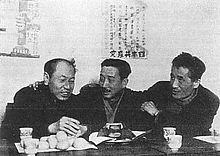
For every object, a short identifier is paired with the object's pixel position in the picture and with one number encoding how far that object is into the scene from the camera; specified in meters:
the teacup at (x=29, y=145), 1.51
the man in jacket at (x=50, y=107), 1.57
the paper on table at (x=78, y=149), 1.53
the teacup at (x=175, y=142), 1.65
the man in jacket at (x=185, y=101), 1.73
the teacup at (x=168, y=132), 1.69
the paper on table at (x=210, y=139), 1.72
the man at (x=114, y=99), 1.65
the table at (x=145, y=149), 1.54
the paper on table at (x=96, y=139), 1.65
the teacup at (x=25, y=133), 1.56
